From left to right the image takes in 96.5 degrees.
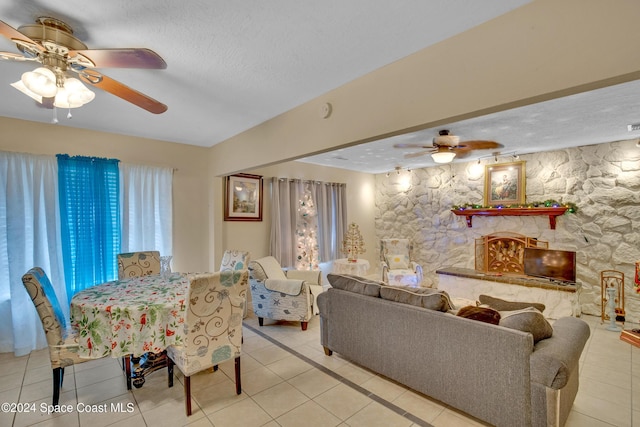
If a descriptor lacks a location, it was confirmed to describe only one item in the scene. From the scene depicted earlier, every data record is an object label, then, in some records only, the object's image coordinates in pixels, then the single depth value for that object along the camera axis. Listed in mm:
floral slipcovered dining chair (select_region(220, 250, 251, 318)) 3356
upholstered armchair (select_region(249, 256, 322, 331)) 3510
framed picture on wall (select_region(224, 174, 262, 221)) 4281
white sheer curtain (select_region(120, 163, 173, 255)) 3596
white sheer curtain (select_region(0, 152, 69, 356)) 2949
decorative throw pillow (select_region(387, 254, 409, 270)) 5418
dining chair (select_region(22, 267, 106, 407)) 2049
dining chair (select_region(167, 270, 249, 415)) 2012
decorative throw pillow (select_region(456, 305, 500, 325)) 1945
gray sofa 1687
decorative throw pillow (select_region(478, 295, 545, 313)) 2326
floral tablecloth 2020
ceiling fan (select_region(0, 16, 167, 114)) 1458
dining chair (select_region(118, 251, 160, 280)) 3113
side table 4824
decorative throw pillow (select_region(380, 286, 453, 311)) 2164
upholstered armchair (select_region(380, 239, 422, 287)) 5051
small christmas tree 5215
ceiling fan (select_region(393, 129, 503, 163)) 3316
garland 4098
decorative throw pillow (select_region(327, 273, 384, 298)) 2576
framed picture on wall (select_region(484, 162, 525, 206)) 4535
